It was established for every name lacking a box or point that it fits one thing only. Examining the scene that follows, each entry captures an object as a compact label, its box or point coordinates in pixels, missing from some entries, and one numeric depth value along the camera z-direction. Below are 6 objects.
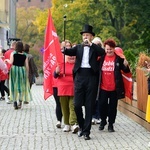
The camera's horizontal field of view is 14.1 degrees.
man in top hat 10.31
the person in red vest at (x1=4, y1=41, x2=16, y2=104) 17.87
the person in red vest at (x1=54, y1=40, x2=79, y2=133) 11.00
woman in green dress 15.52
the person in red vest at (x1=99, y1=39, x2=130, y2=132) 11.09
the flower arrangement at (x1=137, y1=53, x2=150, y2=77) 12.53
